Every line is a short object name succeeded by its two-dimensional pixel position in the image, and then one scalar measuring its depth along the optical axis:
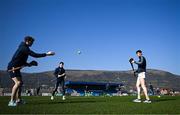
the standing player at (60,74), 7.91
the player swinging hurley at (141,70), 5.94
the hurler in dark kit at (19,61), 4.78
